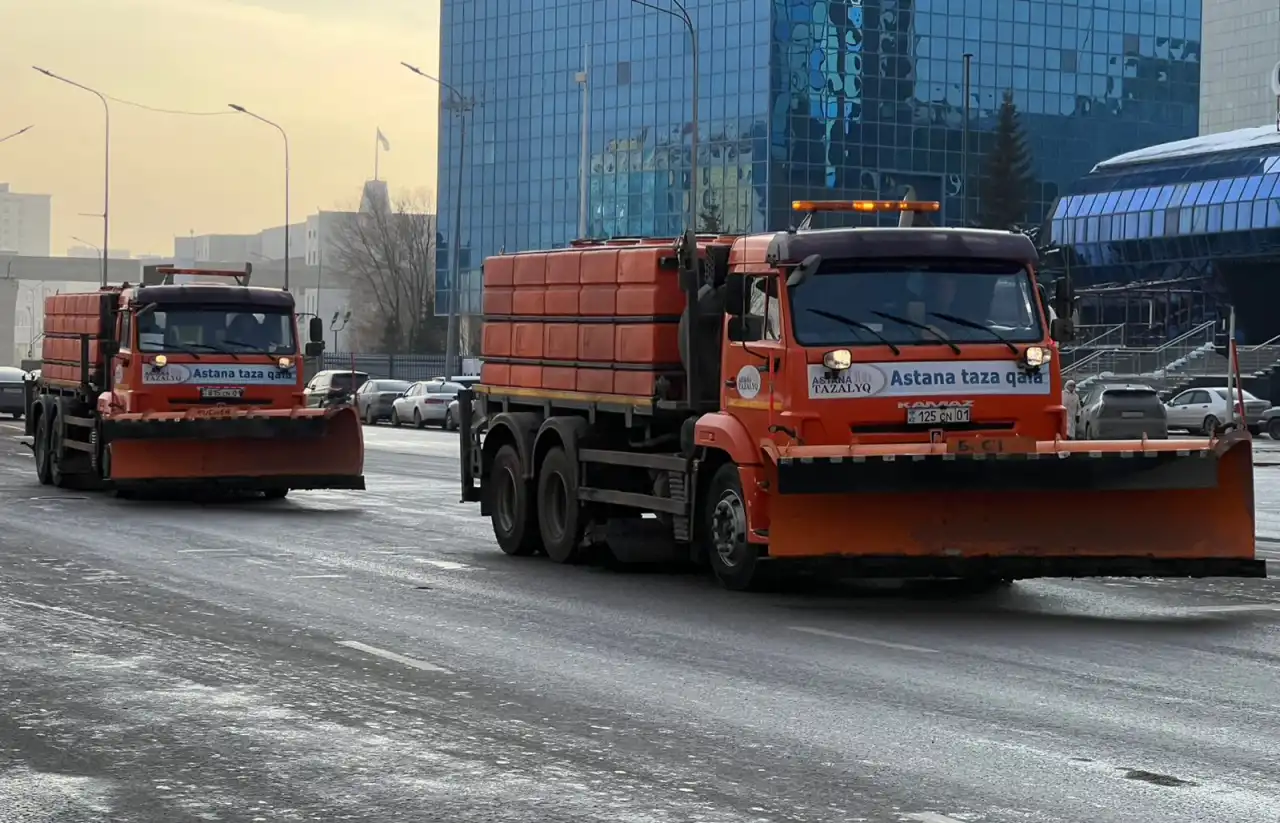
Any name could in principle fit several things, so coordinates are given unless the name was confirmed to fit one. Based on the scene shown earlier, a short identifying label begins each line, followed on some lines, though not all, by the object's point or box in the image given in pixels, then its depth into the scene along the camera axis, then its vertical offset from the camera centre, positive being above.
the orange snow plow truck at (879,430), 13.75 -0.36
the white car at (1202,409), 53.75 -0.64
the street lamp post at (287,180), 68.61 +6.48
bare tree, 129.50 +6.57
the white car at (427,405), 57.94 -0.94
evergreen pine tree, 103.69 +10.10
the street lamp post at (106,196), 80.04 +6.73
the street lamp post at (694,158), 42.05 +4.92
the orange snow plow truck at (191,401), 23.64 -0.41
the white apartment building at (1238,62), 154.88 +24.01
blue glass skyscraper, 102.12 +14.42
